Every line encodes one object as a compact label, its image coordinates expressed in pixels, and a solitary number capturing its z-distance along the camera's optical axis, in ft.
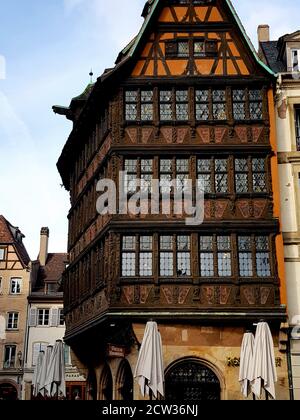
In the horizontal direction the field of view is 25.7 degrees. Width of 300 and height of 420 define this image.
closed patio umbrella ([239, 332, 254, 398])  55.47
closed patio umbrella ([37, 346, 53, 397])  68.13
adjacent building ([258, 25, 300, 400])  64.59
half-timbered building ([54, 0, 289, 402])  62.80
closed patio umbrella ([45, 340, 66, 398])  67.32
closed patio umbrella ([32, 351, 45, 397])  69.77
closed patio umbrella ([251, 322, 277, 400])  54.03
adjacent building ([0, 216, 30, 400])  150.82
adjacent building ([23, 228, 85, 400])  150.82
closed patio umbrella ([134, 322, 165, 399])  53.21
